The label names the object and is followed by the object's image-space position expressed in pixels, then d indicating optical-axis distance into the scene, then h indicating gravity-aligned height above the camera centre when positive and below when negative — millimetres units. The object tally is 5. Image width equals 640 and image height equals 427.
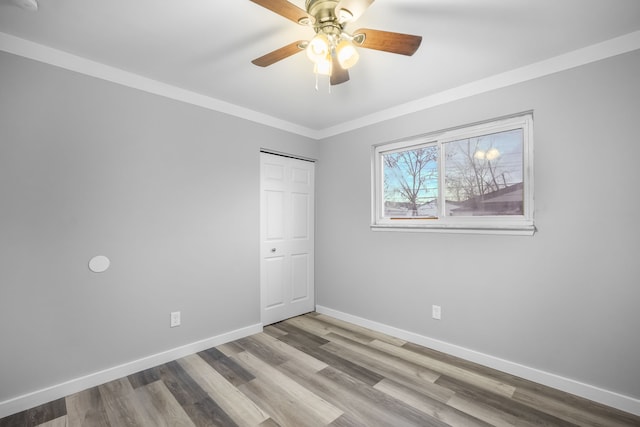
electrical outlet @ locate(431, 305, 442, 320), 2785 -946
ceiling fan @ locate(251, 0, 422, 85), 1365 +948
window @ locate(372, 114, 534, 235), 2430 +328
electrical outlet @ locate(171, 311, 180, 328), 2627 -951
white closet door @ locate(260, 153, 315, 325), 3463 -290
